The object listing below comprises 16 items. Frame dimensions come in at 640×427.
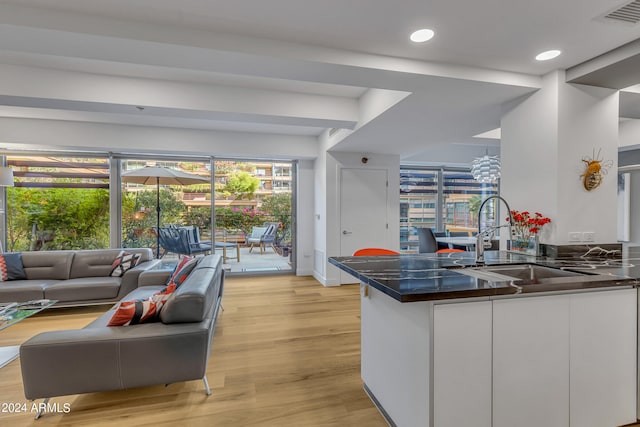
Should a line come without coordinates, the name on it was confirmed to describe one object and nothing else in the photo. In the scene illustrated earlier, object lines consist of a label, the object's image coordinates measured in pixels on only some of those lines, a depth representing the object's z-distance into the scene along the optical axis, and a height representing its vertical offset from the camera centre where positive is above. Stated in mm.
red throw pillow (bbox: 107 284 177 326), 2068 -699
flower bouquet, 2553 -171
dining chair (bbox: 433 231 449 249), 5895 -679
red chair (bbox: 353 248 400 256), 2916 -408
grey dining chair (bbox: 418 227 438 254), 5172 -541
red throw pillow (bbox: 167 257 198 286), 2996 -616
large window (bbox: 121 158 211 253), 5426 +153
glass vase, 2559 -305
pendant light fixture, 4926 +690
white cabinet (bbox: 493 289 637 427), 1522 -805
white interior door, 5316 +10
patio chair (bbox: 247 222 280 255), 6066 -502
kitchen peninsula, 1434 -719
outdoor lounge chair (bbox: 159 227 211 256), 5508 -560
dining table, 5031 -532
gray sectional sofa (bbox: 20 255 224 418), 1843 -900
